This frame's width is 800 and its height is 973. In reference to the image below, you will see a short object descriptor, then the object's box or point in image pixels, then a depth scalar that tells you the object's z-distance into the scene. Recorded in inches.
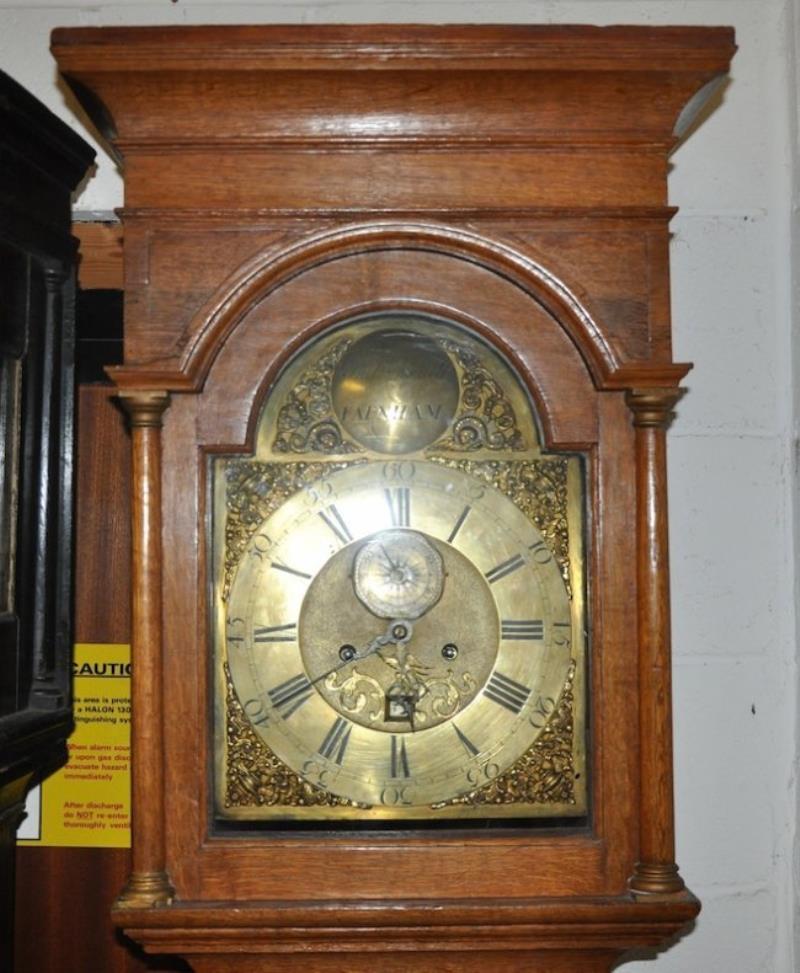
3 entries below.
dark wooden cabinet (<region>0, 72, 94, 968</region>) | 65.7
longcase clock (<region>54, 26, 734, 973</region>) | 65.2
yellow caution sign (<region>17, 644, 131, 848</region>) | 80.8
